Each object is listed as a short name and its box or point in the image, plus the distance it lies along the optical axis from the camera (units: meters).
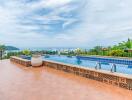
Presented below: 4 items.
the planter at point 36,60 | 4.85
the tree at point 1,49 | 7.61
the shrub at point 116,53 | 5.98
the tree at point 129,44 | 7.03
